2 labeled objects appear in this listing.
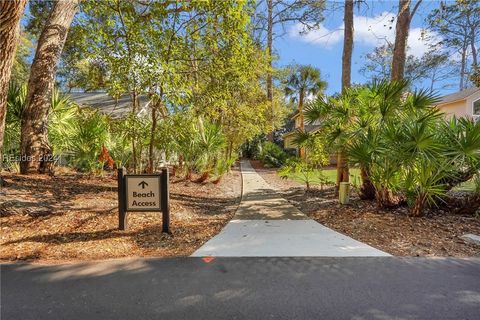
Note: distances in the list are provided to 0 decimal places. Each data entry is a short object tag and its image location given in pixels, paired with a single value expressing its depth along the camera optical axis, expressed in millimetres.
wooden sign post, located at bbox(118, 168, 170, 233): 5363
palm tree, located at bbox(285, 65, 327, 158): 27922
